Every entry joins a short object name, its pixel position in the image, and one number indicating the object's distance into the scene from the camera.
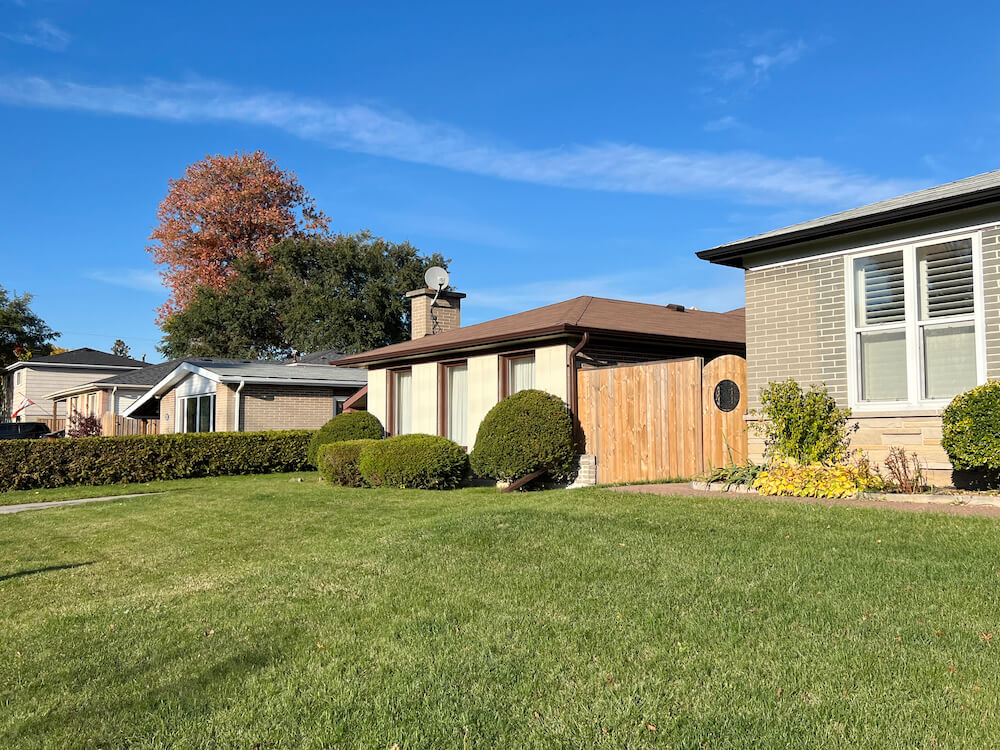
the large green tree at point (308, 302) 39.06
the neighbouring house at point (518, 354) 14.55
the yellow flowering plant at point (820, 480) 8.83
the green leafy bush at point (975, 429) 8.01
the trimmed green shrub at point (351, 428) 19.42
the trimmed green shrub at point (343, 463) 15.88
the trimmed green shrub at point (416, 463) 14.77
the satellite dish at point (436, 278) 21.78
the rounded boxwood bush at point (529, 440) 13.64
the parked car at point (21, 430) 29.94
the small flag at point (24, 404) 41.88
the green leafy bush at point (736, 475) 10.02
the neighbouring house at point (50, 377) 46.25
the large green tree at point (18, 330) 55.19
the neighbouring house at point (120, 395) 32.41
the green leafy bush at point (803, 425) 9.75
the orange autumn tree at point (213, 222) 43.59
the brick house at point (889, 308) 8.80
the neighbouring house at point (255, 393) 23.83
